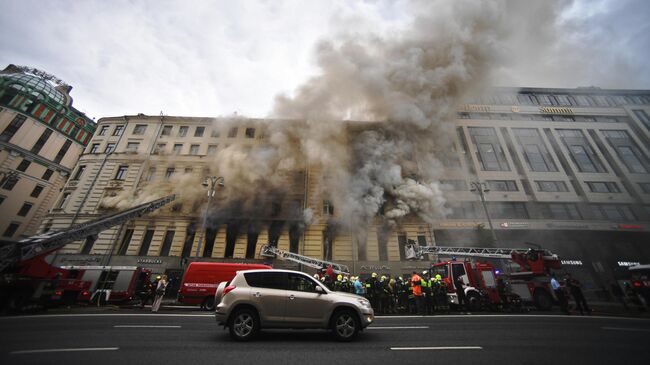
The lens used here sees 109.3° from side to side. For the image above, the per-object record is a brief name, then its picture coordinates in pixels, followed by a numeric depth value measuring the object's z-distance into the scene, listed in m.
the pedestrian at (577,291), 11.37
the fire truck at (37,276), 10.70
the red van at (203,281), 14.52
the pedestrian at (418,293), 11.41
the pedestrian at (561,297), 11.52
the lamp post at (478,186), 22.75
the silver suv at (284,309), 5.64
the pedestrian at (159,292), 12.55
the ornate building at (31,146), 30.17
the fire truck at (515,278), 13.57
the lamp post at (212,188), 20.79
